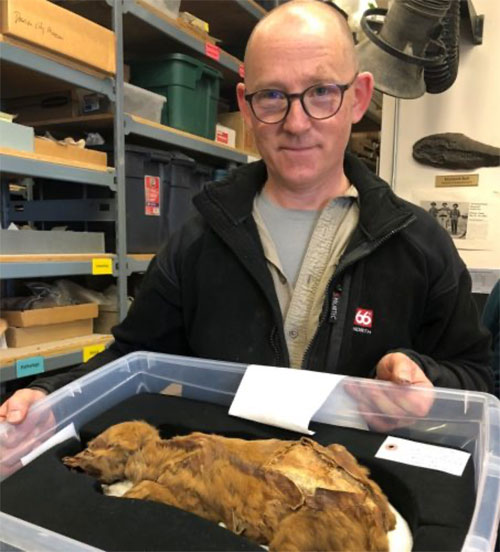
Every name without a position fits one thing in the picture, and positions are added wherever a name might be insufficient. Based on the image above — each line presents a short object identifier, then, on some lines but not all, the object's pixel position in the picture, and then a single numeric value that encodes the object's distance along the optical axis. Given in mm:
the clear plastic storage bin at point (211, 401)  424
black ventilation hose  1933
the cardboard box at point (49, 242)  1555
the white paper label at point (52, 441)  592
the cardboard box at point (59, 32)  1402
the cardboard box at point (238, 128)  2715
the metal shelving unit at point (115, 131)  1518
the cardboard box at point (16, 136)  1457
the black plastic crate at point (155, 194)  1998
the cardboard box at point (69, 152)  1608
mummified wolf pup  440
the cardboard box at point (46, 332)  1701
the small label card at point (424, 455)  548
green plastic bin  2168
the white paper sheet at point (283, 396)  629
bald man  885
